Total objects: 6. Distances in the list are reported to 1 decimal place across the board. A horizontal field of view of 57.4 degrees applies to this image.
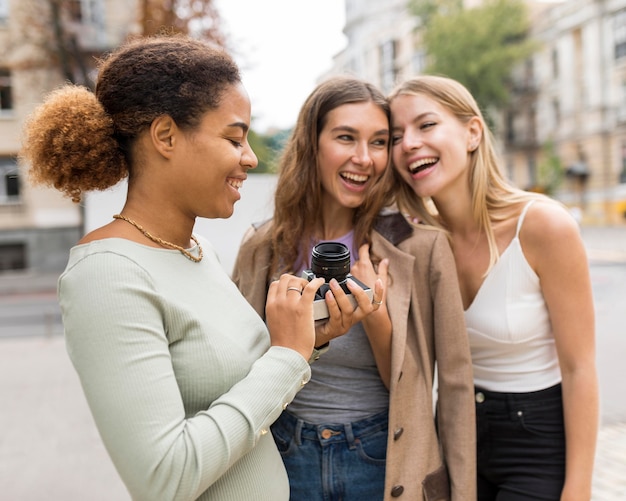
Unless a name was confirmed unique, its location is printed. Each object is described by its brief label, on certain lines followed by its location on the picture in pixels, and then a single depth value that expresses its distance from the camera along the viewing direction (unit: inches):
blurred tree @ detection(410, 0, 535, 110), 1202.0
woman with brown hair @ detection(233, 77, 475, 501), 72.7
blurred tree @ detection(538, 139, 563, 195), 1159.0
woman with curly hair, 41.9
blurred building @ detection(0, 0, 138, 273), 645.3
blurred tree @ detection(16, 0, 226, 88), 486.0
